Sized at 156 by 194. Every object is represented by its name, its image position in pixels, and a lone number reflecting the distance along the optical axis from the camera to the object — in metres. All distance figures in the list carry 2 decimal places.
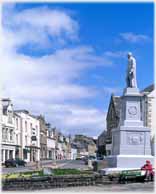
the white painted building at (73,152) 162.96
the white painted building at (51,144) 114.94
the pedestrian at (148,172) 18.22
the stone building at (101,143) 87.44
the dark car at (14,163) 53.05
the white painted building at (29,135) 81.06
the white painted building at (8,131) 69.26
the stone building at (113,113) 85.04
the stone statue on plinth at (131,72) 23.00
